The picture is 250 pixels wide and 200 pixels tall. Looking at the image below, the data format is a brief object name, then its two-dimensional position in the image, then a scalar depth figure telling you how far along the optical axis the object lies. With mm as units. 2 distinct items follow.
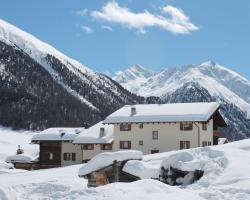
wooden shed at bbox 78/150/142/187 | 24922
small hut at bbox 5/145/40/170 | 81938
